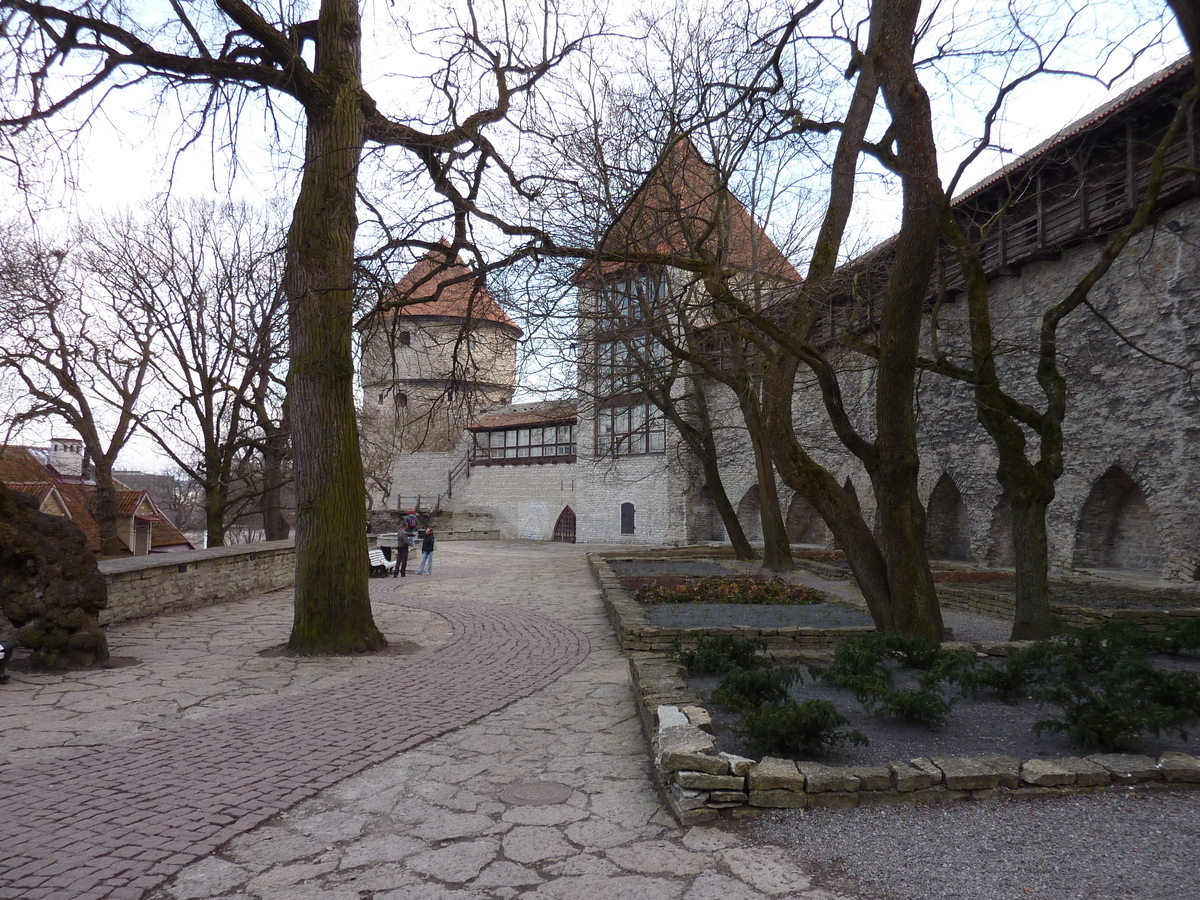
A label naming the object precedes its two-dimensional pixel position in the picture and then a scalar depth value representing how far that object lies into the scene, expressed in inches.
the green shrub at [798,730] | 141.8
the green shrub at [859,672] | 173.8
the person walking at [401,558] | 601.9
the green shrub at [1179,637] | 237.0
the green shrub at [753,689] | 172.7
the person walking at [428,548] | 629.8
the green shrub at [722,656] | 209.3
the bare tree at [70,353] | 506.9
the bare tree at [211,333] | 570.6
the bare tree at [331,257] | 275.0
